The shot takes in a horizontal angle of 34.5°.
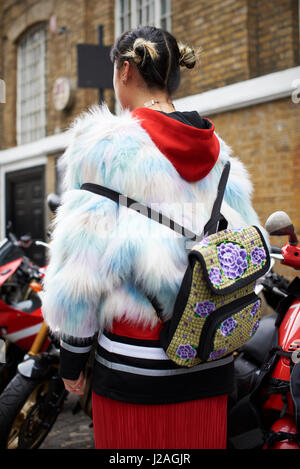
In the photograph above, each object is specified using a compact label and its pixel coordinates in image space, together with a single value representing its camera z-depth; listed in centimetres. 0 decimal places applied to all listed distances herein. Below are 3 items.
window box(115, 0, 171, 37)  725
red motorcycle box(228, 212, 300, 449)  184
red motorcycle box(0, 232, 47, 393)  311
